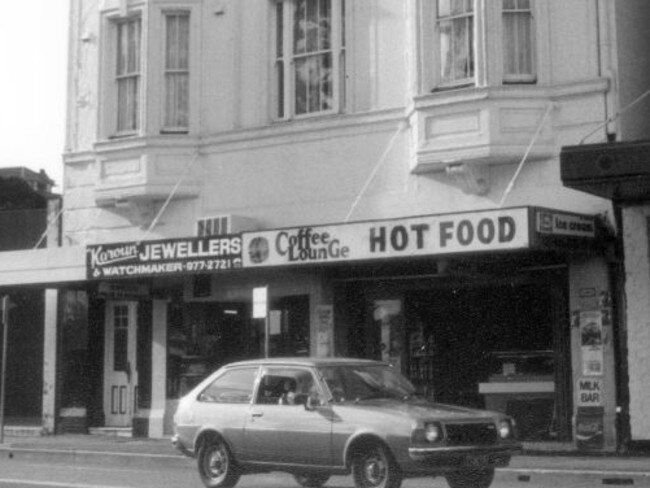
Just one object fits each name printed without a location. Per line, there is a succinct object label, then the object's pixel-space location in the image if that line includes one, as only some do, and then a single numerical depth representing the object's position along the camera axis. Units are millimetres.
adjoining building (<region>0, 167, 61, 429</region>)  25906
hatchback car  13125
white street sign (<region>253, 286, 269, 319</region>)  19953
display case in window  20141
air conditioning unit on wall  22703
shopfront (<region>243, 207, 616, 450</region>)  18594
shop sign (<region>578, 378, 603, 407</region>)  19250
